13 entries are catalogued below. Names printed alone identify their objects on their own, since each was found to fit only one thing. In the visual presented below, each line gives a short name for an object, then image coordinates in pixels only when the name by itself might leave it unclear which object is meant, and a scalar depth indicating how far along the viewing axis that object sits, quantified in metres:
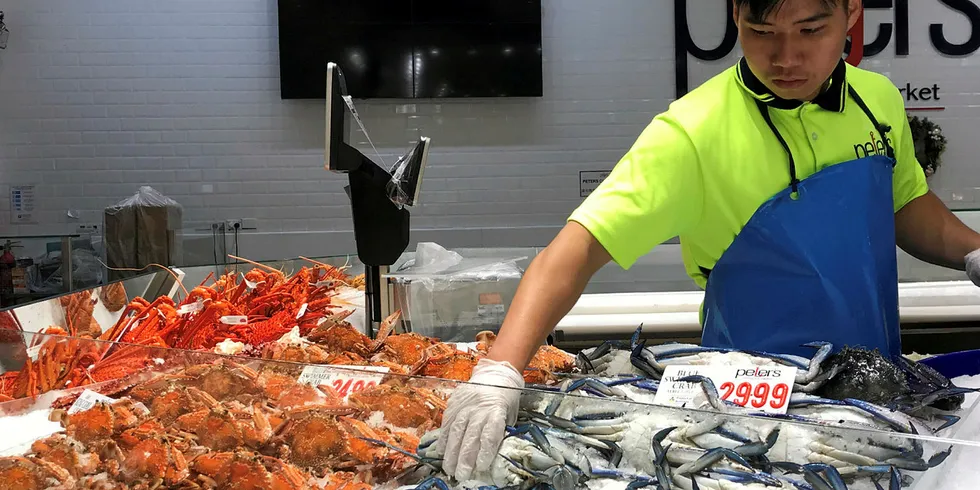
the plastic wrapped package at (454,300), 2.14
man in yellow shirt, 1.31
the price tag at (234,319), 1.96
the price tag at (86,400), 1.17
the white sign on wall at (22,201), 5.30
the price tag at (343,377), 1.02
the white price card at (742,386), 1.03
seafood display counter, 0.82
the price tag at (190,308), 1.98
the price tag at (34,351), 1.40
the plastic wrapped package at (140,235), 4.58
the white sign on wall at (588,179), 5.35
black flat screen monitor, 5.05
